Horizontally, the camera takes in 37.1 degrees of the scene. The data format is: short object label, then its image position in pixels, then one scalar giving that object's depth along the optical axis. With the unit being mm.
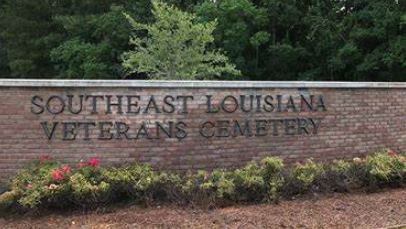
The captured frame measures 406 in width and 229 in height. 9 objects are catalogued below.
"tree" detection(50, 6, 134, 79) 33375
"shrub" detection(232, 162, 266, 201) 8266
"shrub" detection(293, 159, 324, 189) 8664
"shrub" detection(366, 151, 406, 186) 9078
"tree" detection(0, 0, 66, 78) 38125
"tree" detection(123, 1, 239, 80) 18234
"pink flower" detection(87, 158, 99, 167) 8612
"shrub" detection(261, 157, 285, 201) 8391
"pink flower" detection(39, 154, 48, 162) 9338
